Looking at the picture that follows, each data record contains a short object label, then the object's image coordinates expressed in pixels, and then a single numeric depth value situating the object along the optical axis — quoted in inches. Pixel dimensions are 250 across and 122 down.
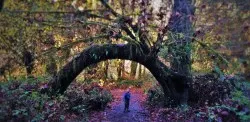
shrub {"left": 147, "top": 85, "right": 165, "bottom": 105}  570.9
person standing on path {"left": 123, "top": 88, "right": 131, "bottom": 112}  563.8
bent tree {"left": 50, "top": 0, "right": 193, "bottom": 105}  392.0
